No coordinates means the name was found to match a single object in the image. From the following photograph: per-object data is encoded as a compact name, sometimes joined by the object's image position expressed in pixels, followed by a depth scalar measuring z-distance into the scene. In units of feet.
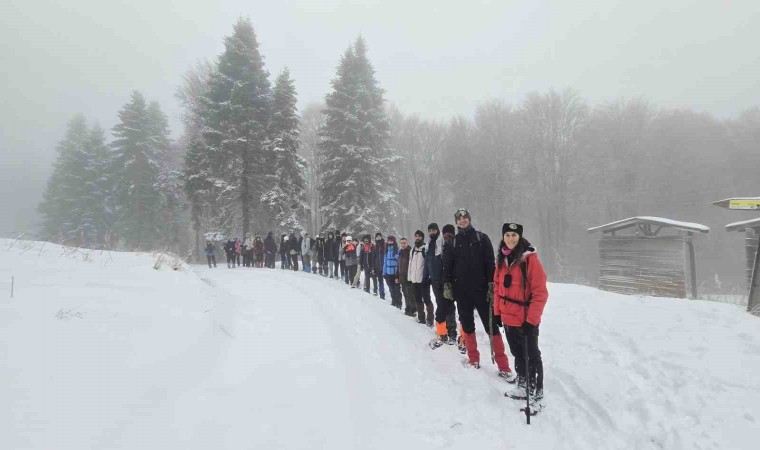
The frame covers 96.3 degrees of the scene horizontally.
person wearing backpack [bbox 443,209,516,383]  15.99
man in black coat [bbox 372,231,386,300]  34.00
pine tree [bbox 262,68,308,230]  74.33
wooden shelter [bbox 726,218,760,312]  29.43
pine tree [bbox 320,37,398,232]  75.20
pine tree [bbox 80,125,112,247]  107.14
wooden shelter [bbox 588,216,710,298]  41.96
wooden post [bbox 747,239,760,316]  20.82
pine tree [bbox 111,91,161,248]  96.48
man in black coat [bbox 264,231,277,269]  60.49
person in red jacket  12.62
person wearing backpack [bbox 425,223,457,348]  19.74
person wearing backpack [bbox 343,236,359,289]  41.11
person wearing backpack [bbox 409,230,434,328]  23.54
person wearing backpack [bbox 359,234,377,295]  36.33
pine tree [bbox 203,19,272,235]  73.10
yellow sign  21.77
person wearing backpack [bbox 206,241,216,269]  63.00
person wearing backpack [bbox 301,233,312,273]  53.01
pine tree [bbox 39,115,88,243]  108.58
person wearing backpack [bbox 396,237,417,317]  26.58
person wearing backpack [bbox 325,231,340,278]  47.19
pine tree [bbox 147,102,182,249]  101.19
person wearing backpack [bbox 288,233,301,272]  55.42
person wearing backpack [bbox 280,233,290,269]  57.20
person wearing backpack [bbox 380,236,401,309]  29.78
